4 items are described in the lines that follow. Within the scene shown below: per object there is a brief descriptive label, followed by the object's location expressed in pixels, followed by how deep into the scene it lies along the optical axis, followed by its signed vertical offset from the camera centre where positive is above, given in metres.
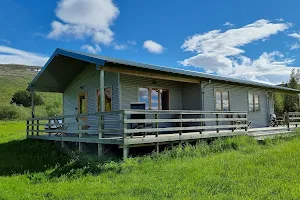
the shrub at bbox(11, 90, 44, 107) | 49.22 +2.60
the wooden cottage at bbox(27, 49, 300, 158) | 9.45 +0.83
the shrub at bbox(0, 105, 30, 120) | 36.84 +0.12
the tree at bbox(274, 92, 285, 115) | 30.02 +0.82
